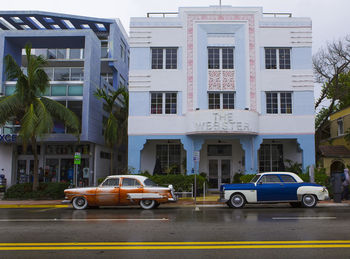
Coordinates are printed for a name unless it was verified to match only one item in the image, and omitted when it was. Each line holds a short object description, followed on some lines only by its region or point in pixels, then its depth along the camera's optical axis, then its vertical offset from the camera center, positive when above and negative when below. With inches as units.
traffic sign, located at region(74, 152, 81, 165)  770.2 +14.9
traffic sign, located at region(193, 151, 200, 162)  692.1 +17.9
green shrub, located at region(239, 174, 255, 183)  791.1 -26.6
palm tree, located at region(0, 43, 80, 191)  737.0 +123.8
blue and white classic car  592.1 -41.4
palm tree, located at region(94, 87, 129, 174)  902.4 +111.2
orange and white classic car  586.9 -46.8
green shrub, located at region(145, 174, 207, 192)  791.7 -34.5
